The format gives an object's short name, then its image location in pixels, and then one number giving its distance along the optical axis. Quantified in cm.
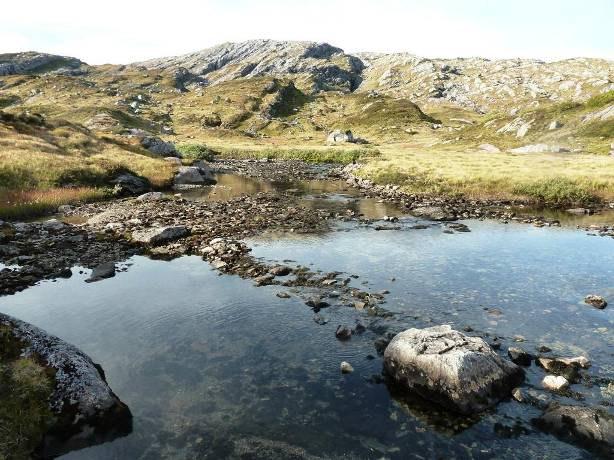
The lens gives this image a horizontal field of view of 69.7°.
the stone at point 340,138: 13466
